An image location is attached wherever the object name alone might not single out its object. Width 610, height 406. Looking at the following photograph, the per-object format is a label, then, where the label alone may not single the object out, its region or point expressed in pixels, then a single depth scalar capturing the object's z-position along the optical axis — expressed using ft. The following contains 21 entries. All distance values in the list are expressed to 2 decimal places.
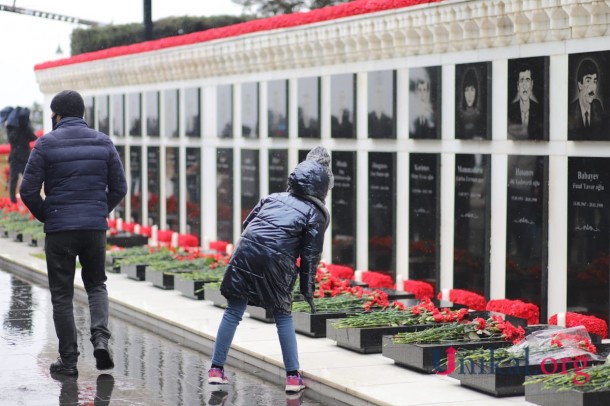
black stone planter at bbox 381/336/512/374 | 29.14
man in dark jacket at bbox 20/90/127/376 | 29.53
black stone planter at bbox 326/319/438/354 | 32.01
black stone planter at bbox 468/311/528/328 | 34.63
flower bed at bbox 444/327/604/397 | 26.58
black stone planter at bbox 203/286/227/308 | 41.06
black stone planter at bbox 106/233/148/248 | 64.54
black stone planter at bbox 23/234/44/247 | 66.85
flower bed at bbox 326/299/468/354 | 32.09
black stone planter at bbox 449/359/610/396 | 26.48
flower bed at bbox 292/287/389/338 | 34.91
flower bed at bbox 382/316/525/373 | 29.22
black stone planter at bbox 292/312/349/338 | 34.83
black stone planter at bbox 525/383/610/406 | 23.70
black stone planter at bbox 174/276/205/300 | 43.88
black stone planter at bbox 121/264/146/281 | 50.37
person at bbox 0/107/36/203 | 81.46
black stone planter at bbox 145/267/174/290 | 47.21
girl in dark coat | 27.66
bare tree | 108.53
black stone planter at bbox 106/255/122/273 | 53.16
